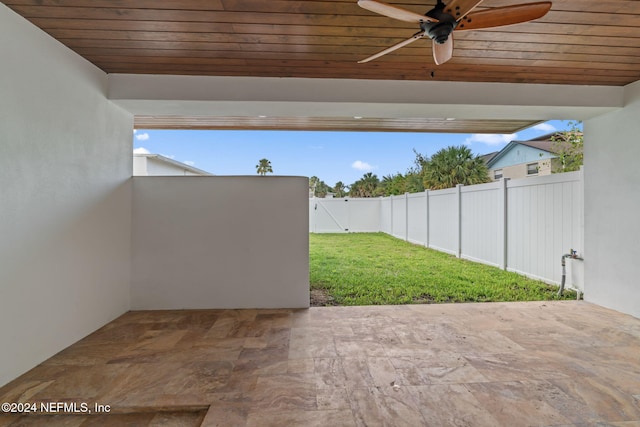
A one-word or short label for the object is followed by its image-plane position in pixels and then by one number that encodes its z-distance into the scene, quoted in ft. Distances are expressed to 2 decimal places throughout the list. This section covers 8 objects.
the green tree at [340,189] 82.89
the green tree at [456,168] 33.55
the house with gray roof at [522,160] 37.00
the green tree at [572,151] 18.02
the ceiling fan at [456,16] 5.81
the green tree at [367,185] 68.95
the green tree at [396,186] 48.31
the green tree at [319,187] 83.03
